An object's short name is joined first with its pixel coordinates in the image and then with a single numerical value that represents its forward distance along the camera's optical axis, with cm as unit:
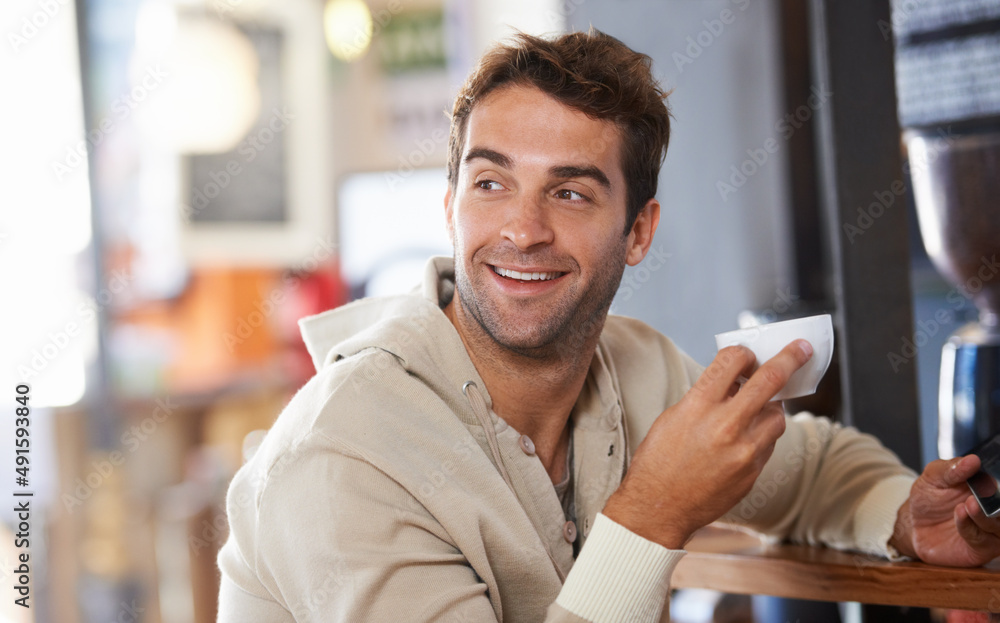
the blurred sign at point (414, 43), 500
